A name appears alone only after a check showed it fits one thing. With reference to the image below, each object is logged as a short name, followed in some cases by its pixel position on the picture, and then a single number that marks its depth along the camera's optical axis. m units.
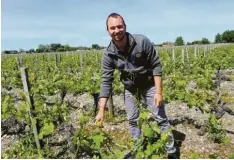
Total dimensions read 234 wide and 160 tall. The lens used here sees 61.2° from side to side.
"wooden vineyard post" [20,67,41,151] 2.47
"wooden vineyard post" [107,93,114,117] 3.82
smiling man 2.04
